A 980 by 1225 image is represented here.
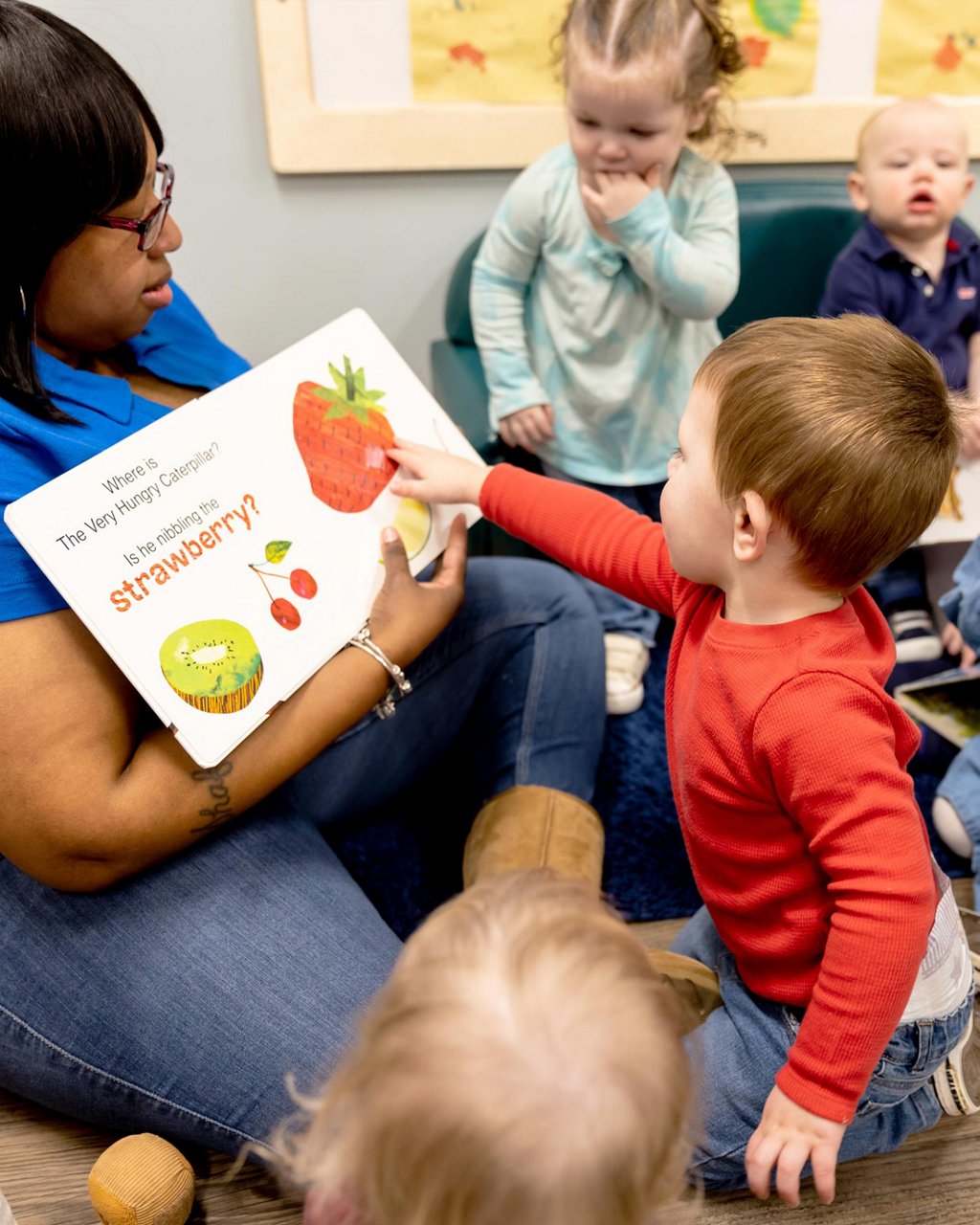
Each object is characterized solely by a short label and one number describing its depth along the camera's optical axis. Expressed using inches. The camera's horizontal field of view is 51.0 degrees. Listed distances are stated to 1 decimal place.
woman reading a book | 31.5
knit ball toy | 35.0
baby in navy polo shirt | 62.8
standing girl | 51.6
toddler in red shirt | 29.3
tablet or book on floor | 54.2
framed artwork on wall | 61.6
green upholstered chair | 66.9
